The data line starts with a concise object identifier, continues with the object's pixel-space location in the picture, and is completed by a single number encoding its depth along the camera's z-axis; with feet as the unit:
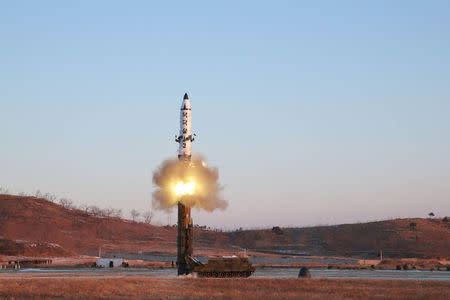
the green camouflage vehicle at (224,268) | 228.84
